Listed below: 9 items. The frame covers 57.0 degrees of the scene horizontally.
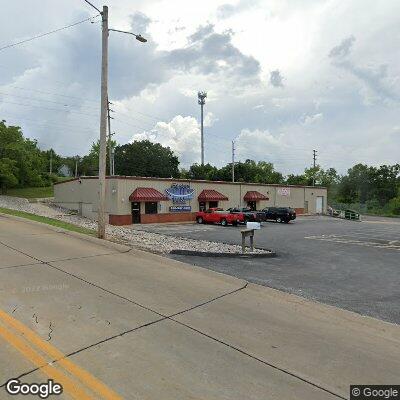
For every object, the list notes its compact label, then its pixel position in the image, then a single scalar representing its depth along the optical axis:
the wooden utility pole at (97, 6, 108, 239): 16.23
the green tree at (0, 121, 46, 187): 48.25
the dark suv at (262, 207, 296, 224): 38.84
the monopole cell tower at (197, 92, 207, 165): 83.75
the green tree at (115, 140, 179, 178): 86.69
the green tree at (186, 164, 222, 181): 84.12
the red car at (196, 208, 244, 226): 33.28
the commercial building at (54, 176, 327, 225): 32.47
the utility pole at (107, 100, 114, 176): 43.78
